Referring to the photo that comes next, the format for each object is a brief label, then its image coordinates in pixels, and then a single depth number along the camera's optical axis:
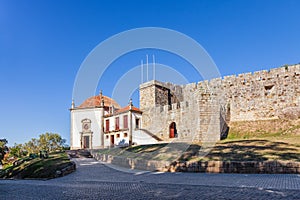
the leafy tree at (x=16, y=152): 36.69
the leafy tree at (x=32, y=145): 42.13
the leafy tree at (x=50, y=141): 42.44
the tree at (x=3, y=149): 31.40
